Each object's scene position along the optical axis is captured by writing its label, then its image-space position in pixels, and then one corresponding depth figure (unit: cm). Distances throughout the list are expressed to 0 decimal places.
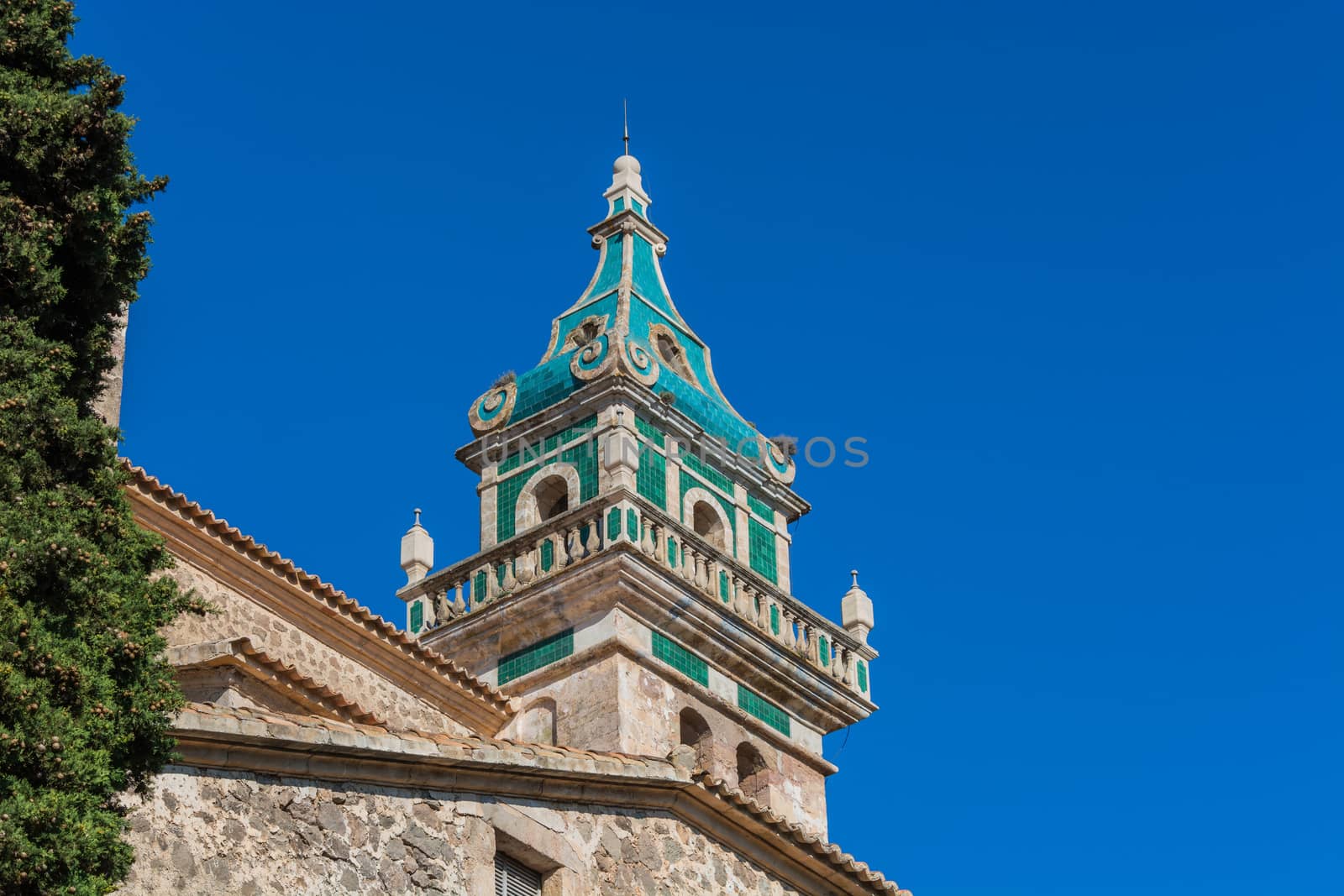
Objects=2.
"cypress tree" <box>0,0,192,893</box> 1202
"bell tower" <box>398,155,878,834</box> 2888
